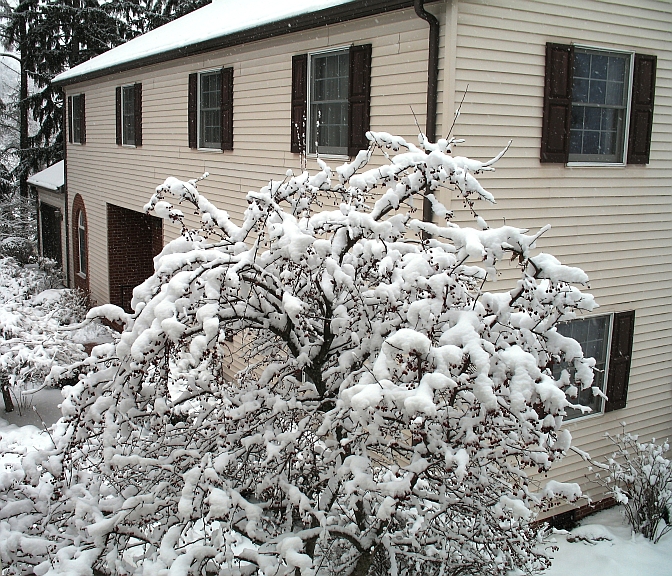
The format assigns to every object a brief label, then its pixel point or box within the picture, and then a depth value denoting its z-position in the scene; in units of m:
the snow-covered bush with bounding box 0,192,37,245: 28.05
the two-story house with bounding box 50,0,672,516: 7.04
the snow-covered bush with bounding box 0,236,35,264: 25.27
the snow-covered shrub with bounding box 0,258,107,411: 10.59
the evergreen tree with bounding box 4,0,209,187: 27.06
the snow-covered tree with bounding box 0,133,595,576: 3.55
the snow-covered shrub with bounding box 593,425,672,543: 8.21
